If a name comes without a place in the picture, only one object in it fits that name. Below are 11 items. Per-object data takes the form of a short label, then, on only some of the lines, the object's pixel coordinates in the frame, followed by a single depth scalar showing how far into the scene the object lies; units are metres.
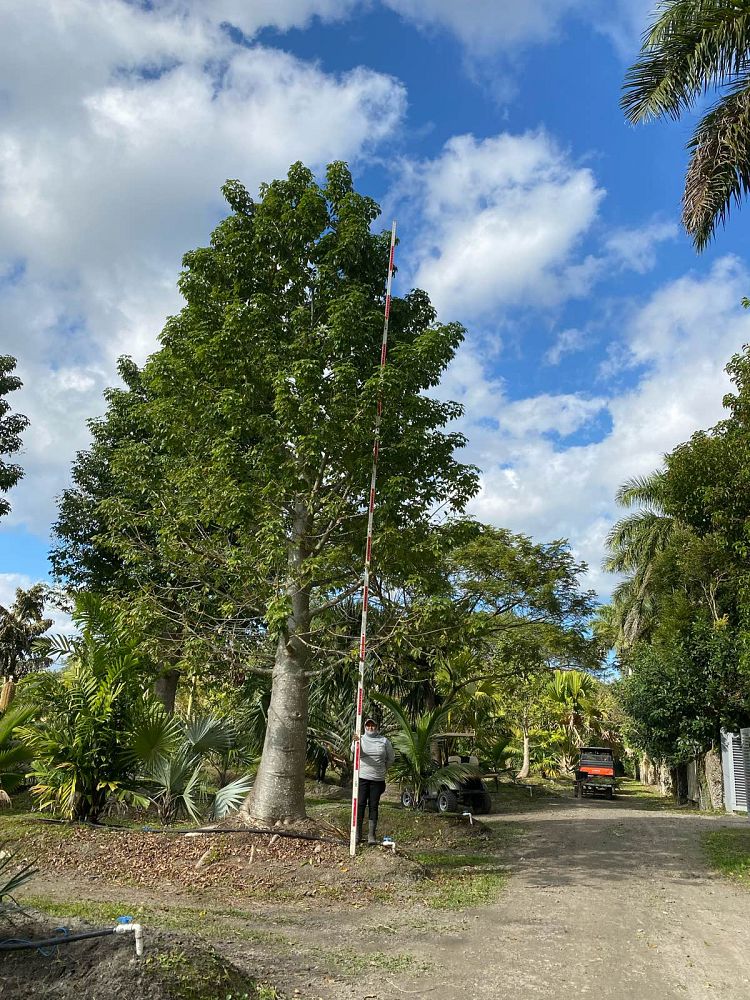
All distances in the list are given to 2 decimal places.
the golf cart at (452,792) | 17.12
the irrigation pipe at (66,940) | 4.09
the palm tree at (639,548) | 30.31
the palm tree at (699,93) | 13.38
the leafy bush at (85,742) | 11.06
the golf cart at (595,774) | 30.73
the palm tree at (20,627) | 34.44
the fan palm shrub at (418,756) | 16.22
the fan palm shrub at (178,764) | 11.30
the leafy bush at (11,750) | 11.73
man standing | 10.38
